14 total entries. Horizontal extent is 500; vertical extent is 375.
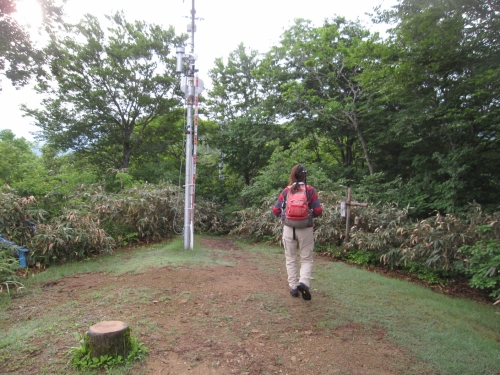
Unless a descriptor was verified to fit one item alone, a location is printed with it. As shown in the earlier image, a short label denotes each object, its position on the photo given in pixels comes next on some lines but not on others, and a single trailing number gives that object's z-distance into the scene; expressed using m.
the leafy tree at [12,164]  8.68
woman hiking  3.72
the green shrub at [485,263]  4.33
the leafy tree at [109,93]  12.11
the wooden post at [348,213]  6.88
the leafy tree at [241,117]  13.87
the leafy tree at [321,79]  11.02
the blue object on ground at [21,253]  5.14
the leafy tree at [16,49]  7.57
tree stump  2.34
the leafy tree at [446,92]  5.50
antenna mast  6.40
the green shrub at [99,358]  2.30
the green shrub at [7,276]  4.09
